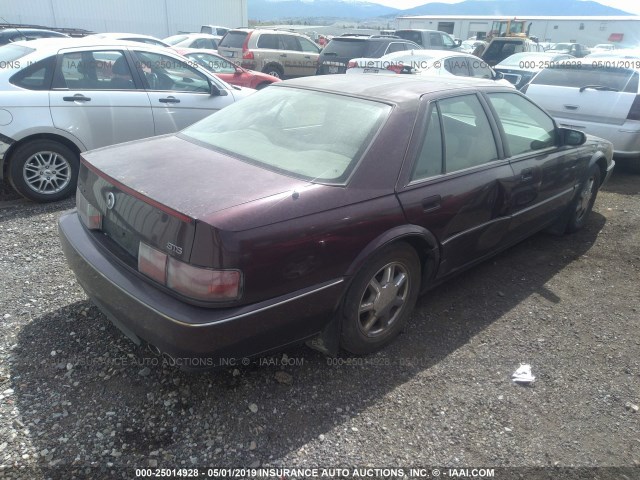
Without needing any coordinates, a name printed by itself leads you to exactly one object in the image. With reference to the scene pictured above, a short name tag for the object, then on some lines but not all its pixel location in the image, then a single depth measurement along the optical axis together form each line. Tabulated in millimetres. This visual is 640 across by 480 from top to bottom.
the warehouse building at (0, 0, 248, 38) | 27938
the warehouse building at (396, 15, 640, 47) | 33750
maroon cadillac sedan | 2117
